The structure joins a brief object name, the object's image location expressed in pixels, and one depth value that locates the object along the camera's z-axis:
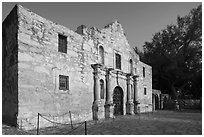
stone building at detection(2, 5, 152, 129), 8.29
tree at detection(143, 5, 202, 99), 26.59
